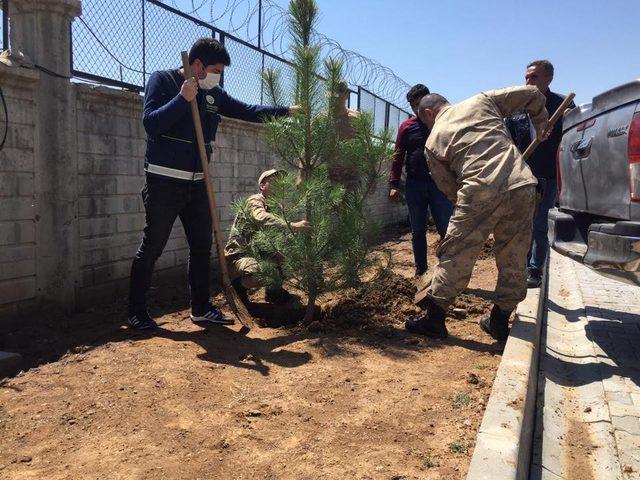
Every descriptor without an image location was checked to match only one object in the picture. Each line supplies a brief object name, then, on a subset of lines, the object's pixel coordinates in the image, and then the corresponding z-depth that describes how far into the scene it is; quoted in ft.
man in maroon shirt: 16.01
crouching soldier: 12.65
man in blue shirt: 11.55
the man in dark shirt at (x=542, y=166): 15.53
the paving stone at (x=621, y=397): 10.18
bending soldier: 10.84
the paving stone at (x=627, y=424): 9.18
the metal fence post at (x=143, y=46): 16.69
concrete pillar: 13.06
